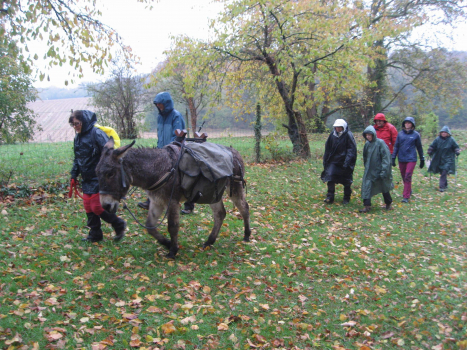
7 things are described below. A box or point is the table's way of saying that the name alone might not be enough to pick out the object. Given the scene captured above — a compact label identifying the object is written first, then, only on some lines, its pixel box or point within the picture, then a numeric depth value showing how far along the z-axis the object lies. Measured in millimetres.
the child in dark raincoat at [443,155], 10828
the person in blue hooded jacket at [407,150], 9180
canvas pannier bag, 4828
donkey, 4207
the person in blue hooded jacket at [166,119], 6086
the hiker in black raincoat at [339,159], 8602
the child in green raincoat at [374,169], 8320
